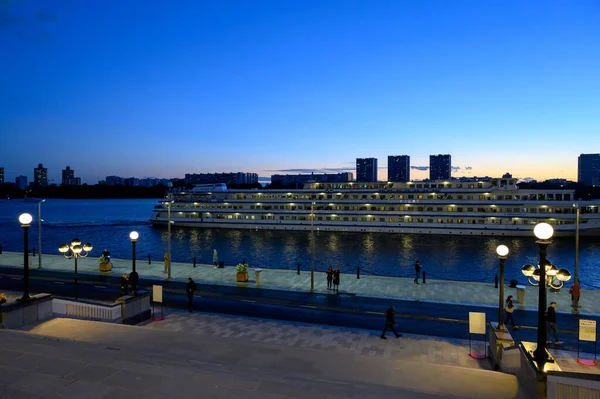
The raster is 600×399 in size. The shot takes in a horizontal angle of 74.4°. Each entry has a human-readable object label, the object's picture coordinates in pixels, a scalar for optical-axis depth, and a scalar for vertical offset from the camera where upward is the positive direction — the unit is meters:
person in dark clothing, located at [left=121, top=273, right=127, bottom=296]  19.22 -4.73
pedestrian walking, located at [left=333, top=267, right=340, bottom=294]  22.02 -5.08
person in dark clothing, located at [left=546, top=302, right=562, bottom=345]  13.55 -4.50
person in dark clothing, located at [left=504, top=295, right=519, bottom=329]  15.56 -4.74
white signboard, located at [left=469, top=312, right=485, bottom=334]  12.41 -4.22
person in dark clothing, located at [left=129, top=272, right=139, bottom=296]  15.92 -3.99
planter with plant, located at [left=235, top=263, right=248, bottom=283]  24.27 -5.24
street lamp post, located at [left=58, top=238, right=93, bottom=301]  22.14 -3.26
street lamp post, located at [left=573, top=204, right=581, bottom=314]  18.13 -5.00
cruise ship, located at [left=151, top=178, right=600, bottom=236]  63.50 -3.62
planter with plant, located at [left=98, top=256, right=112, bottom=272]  27.71 -5.35
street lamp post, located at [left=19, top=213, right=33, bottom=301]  13.02 -1.84
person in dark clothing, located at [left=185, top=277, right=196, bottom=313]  17.64 -4.63
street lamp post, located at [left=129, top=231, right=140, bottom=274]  18.40 -2.21
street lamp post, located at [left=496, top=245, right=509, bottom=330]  11.62 -2.20
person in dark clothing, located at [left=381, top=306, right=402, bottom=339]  14.14 -4.78
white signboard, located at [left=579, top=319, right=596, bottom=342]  11.49 -4.12
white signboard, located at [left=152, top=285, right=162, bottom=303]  16.40 -4.37
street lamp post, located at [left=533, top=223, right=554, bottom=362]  7.39 -2.04
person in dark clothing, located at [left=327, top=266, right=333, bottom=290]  22.66 -5.14
